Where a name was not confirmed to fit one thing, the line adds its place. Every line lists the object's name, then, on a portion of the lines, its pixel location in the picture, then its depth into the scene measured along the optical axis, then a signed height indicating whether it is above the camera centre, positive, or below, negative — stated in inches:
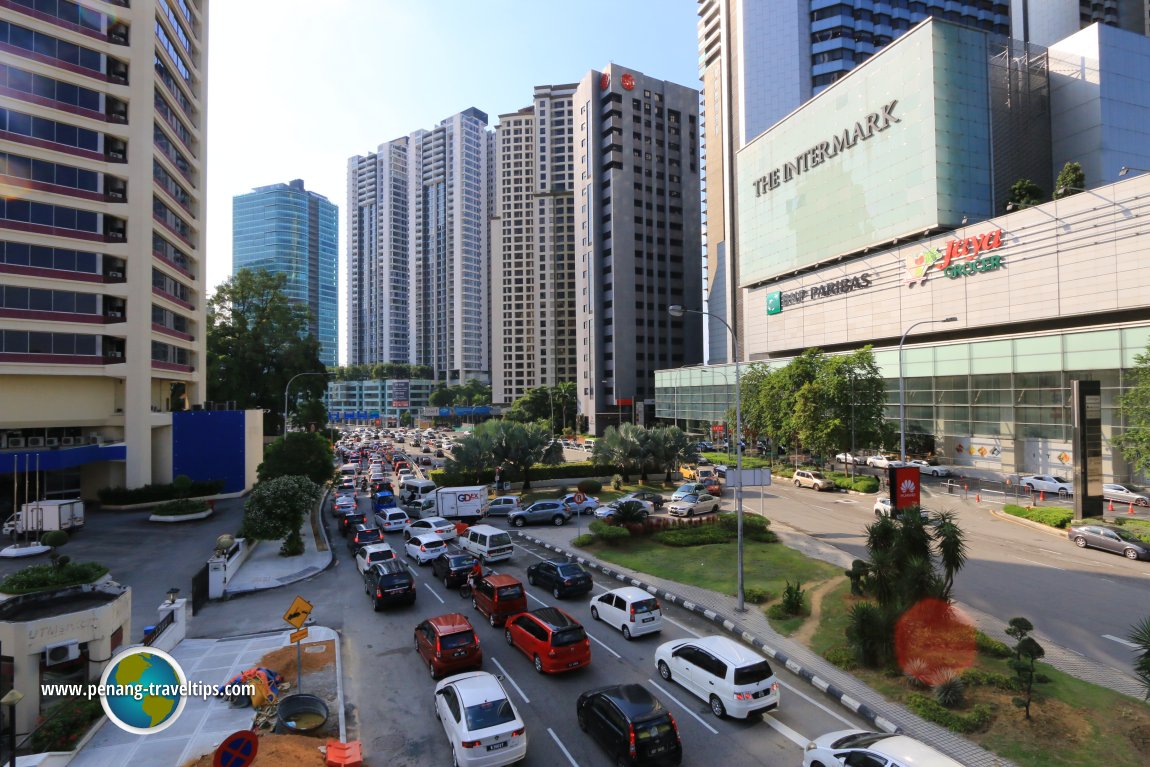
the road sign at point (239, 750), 287.6 -175.5
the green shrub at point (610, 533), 1124.5 -268.9
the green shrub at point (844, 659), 576.4 -266.2
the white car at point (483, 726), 412.2 -238.0
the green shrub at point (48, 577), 574.2 -177.7
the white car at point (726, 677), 481.4 -242.7
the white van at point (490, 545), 1028.5 -266.1
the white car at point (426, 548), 1038.0 -272.3
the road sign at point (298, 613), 538.6 -199.1
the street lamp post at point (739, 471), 726.5 -103.0
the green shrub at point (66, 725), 443.8 -256.4
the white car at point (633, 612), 666.8 -252.7
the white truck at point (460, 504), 1405.0 -262.2
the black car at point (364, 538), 1152.8 -280.6
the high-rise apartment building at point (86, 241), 1427.2 +408.9
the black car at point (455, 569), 876.0 -261.5
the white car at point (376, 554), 965.8 -262.0
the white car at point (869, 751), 358.9 -231.1
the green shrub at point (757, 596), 778.2 -272.3
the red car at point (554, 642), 570.4 -246.0
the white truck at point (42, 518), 1214.3 -250.8
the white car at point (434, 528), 1205.7 -280.0
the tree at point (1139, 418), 1198.9 -64.1
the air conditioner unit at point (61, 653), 504.2 -219.8
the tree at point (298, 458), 1412.4 -149.9
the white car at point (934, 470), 1915.6 -267.8
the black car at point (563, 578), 822.5 -263.5
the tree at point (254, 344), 2479.1 +227.2
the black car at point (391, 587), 788.6 -259.8
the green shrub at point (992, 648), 591.2 -262.0
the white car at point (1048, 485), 1601.9 -269.8
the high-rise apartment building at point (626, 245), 4370.1 +1123.8
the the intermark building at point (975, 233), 1723.7 +559.4
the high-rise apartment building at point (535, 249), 5782.5 +1437.6
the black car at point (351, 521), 1349.7 -292.6
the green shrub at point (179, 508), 1456.7 -277.5
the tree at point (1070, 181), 1862.7 +661.6
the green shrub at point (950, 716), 458.6 -261.5
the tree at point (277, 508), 1055.0 -200.8
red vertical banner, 828.6 -137.2
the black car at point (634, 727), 407.8 -239.1
